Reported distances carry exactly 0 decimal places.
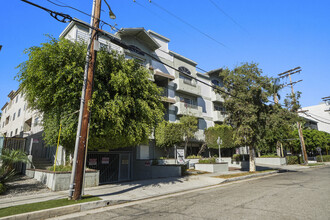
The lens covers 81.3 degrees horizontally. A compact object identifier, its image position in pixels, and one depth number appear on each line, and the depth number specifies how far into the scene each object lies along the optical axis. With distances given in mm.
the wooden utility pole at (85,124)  7441
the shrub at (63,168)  11281
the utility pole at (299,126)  27841
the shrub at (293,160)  29328
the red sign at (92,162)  14248
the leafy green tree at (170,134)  20859
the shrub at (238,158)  25616
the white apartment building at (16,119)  24188
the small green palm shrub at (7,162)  9302
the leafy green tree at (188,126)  21562
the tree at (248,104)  17016
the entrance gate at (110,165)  14766
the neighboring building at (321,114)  62100
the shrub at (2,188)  8781
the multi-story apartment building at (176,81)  23464
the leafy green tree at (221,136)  25875
